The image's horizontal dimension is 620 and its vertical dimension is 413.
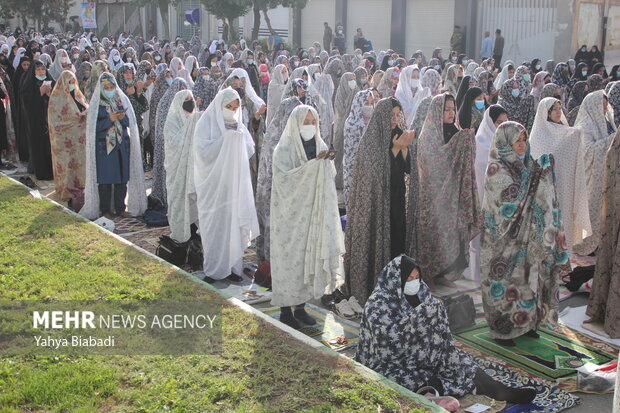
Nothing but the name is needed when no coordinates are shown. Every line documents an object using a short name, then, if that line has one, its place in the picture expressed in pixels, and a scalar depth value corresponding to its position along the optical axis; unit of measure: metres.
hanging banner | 36.38
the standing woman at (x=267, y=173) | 6.92
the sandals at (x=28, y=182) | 10.59
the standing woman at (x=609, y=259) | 5.66
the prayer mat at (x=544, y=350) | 5.17
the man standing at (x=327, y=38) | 28.23
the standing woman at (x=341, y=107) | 10.95
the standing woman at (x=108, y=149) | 8.78
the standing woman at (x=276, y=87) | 12.19
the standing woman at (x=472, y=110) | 7.86
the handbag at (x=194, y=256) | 7.34
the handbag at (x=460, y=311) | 5.81
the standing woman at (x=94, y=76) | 10.53
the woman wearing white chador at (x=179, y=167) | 7.52
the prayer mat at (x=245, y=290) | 6.48
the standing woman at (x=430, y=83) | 11.71
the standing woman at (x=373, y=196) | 6.32
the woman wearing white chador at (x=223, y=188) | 6.75
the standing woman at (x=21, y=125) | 11.96
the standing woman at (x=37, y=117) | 10.85
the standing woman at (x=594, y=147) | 7.49
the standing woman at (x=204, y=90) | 10.92
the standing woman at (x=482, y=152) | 7.00
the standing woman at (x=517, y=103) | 10.30
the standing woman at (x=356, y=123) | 8.54
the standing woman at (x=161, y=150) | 9.24
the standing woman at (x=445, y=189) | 6.63
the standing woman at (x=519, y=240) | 5.48
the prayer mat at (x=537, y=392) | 4.59
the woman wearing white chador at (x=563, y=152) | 7.10
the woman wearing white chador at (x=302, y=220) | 5.70
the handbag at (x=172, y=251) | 7.34
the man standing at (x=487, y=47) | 23.64
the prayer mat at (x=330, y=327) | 5.60
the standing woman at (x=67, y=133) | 9.57
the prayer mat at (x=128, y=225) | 8.68
